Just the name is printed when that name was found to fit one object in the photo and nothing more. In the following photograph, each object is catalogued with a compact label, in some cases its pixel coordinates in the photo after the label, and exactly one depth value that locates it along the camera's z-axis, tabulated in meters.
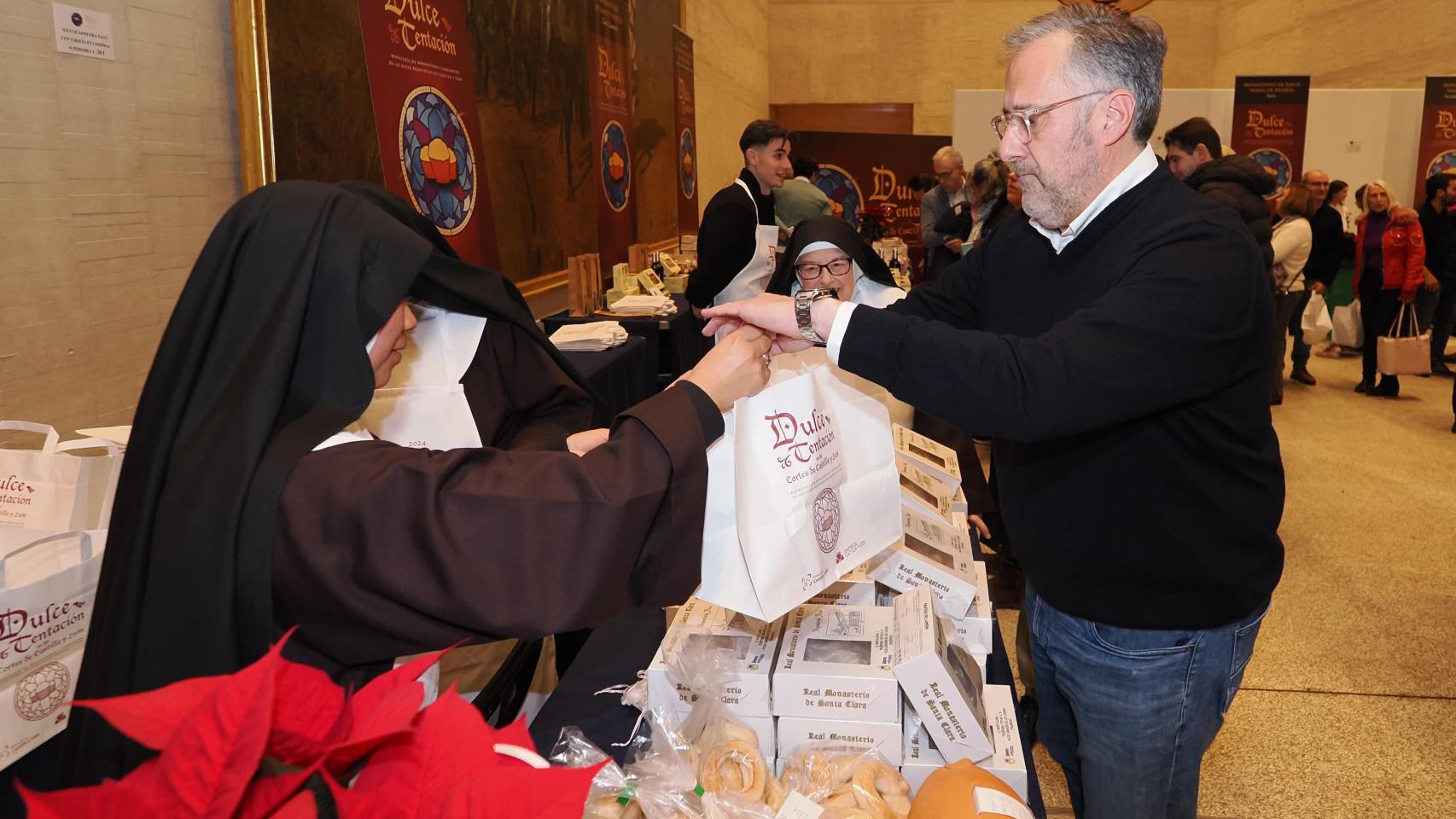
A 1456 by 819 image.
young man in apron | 5.39
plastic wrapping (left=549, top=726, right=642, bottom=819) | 1.26
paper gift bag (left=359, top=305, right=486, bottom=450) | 1.94
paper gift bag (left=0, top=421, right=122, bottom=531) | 1.73
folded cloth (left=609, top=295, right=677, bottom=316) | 5.82
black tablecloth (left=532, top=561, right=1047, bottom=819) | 1.57
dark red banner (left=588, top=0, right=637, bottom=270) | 7.09
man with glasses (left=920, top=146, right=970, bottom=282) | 8.07
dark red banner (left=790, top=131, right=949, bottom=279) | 12.88
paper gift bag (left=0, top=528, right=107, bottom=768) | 1.46
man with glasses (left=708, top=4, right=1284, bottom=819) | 1.36
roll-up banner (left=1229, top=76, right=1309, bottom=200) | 11.09
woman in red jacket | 7.61
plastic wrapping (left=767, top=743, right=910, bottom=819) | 1.27
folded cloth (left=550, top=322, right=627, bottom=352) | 4.80
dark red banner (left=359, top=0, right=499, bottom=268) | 3.90
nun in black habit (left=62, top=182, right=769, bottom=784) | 1.07
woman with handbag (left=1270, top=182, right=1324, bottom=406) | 7.11
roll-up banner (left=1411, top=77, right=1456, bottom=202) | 10.43
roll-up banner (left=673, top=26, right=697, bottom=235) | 9.67
